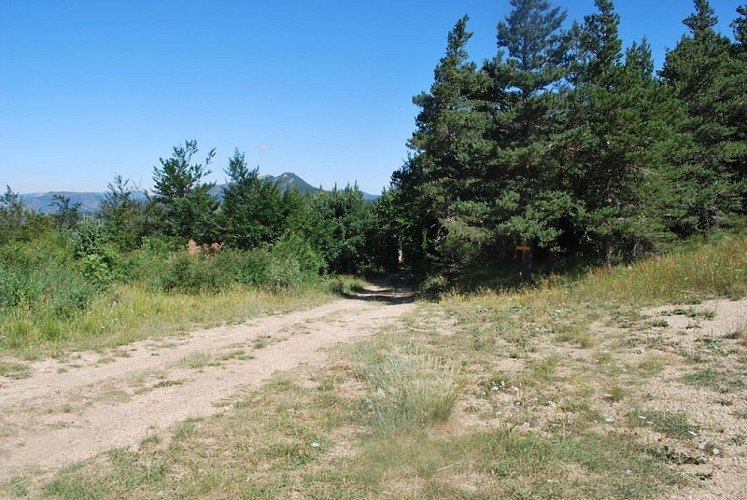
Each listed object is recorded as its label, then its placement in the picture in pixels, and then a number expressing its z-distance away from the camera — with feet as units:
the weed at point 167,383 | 20.63
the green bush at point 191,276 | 48.37
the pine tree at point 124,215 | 79.66
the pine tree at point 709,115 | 64.28
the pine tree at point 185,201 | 80.59
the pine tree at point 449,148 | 62.75
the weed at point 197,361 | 23.86
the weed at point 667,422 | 13.97
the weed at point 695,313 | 26.95
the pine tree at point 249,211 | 73.10
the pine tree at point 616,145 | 50.21
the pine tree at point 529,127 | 53.31
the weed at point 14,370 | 21.74
